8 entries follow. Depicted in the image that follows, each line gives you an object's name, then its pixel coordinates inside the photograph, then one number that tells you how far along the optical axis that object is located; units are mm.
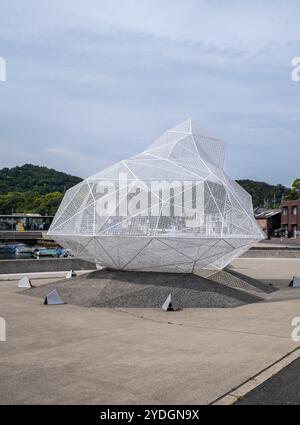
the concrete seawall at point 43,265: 27559
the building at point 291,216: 83562
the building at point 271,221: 94750
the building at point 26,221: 138750
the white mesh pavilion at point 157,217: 17391
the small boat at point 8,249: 69381
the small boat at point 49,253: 50397
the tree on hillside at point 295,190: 102562
